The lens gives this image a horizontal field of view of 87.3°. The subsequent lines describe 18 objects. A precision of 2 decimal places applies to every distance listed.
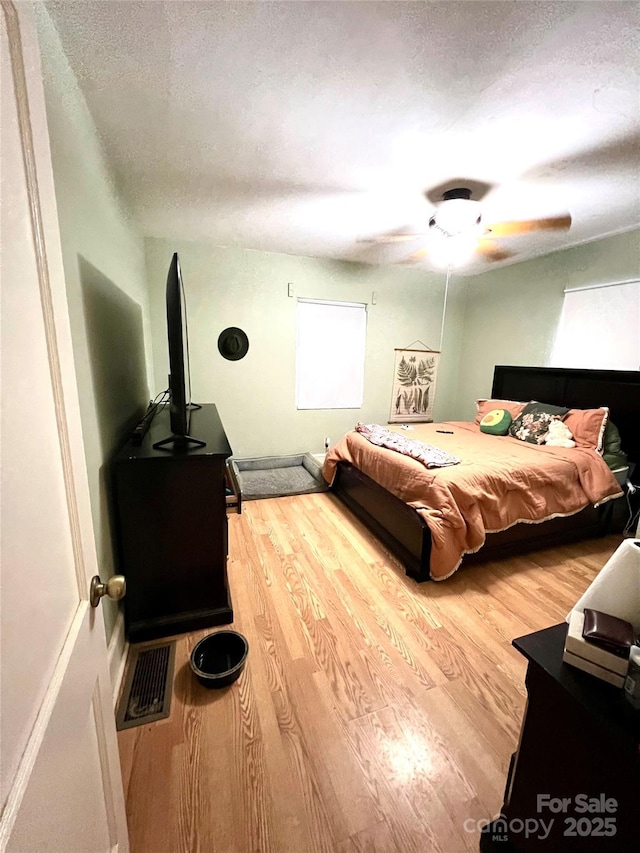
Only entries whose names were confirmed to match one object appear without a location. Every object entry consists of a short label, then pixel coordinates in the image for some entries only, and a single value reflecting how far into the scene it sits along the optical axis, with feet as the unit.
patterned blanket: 7.95
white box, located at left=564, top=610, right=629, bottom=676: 2.47
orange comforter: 6.98
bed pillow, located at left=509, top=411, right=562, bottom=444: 10.26
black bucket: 4.90
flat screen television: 5.15
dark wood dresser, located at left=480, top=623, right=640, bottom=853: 2.26
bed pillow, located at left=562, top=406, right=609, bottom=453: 9.25
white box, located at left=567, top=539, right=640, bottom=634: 2.67
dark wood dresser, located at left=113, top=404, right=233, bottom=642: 5.16
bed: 7.20
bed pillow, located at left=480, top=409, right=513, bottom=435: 11.26
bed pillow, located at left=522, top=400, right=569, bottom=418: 10.52
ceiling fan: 7.26
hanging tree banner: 14.83
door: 1.39
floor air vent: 4.41
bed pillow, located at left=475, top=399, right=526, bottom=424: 11.61
